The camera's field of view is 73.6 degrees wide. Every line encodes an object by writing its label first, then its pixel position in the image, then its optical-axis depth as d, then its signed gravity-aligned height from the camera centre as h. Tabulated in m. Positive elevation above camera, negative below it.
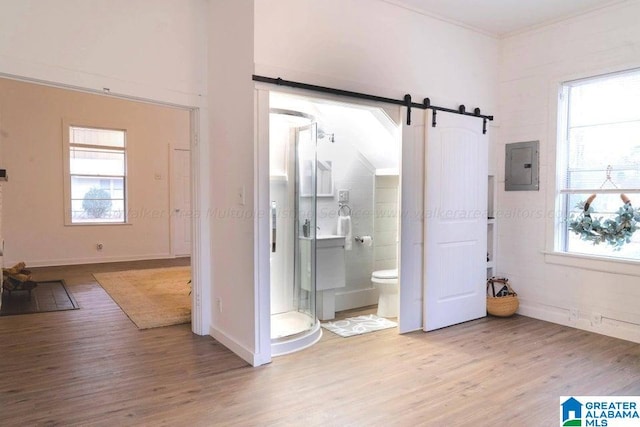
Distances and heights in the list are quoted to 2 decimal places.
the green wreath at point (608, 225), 3.51 -0.20
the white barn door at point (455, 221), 3.87 -0.18
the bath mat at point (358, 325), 3.82 -1.15
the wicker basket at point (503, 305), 4.26 -1.03
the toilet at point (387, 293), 4.26 -0.91
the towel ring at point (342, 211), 4.51 -0.10
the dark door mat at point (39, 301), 4.45 -1.12
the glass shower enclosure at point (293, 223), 3.63 -0.18
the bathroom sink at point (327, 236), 4.20 -0.35
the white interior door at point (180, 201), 8.07 +0.01
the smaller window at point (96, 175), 7.24 +0.45
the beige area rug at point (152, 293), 4.20 -1.11
